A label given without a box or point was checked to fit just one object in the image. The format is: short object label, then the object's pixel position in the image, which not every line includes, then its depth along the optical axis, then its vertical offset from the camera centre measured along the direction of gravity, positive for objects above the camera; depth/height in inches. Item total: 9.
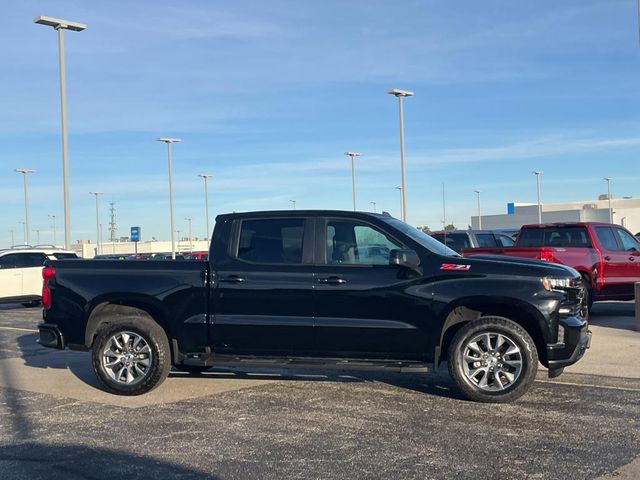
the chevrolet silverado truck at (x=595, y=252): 550.3 -6.9
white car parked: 828.0 -12.9
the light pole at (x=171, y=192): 1713.6 +148.4
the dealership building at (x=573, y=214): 3238.2 +131.8
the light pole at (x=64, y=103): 829.8 +183.1
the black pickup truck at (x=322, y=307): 301.6 -23.0
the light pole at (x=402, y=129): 1230.3 +198.3
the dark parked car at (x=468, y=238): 814.5 +9.1
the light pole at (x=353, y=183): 1830.5 +168.2
